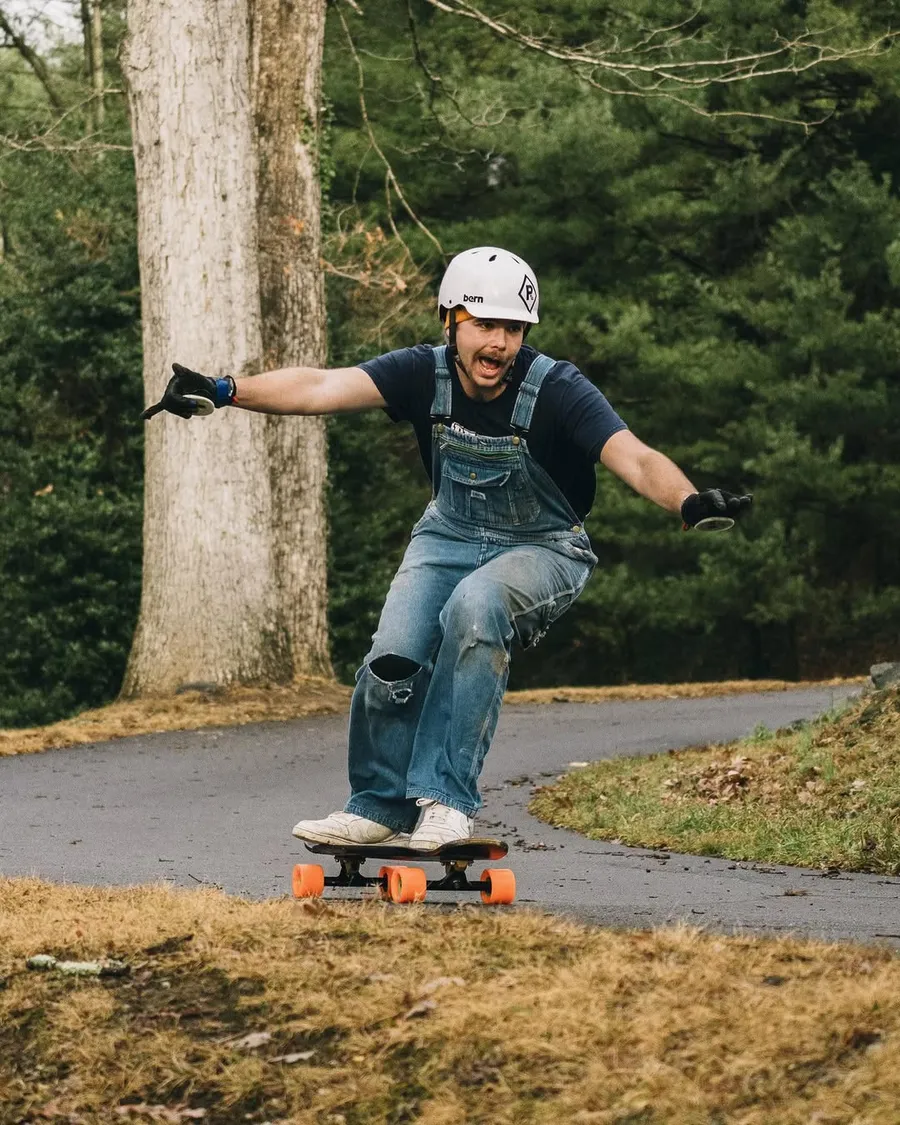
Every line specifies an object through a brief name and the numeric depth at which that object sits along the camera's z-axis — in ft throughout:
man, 39.55
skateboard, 38.63
